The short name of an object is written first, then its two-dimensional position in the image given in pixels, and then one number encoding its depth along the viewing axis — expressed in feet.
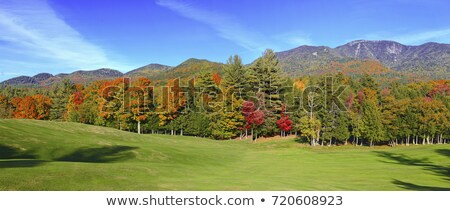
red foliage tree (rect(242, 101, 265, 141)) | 238.27
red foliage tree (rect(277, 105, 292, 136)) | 244.14
